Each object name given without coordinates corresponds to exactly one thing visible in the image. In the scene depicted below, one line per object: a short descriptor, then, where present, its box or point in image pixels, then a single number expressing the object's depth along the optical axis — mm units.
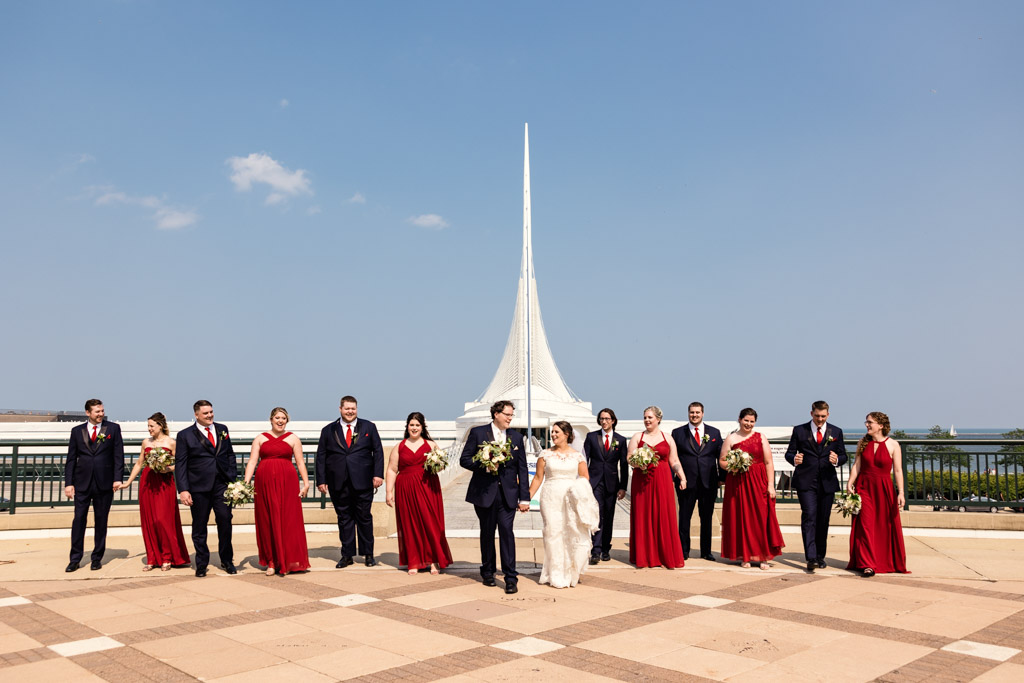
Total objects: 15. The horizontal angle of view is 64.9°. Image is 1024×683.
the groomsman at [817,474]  8711
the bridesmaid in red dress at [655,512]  8781
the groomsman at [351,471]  9031
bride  7793
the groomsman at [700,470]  9344
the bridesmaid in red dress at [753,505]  8805
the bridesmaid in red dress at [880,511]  8461
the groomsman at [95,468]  9000
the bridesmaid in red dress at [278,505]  8461
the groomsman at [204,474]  8562
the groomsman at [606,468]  9328
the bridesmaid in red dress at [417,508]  8570
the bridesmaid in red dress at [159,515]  8883
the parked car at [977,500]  11384
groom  7809
